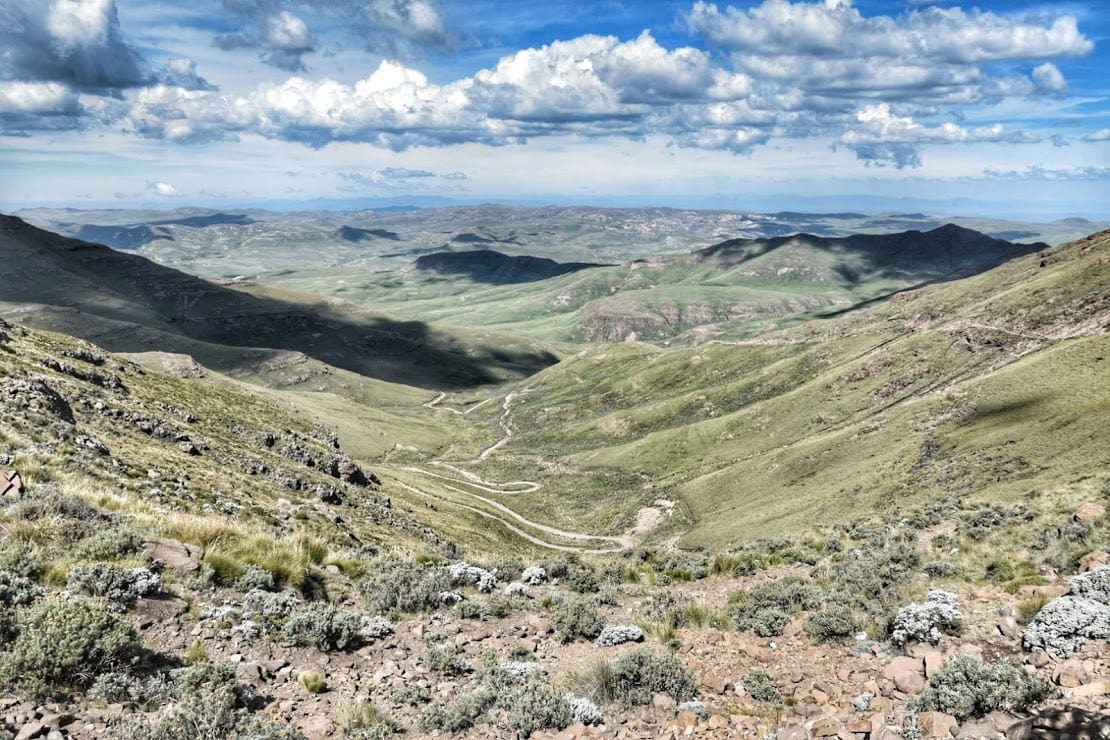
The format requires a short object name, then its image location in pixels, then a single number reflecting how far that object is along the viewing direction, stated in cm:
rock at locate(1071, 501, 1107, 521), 2381
